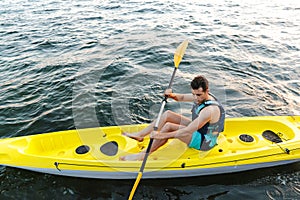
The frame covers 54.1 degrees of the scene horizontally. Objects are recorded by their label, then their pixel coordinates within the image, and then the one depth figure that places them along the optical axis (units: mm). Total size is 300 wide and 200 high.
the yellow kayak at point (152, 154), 4320
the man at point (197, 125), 4172
